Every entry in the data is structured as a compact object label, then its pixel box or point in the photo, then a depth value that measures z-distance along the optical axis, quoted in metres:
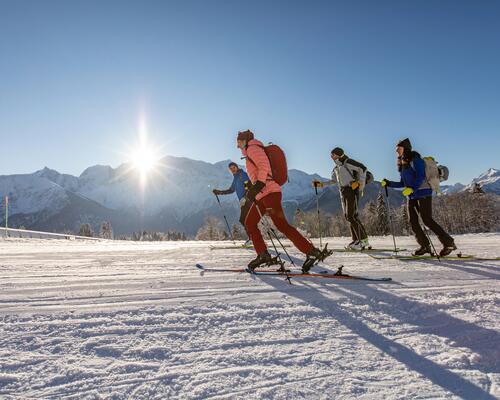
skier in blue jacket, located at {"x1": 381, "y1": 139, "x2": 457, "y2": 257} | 7.02
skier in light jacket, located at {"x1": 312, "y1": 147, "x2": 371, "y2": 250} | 8.88
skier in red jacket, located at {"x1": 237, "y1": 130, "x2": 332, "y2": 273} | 5.00
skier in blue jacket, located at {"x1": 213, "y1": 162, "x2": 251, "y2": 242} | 10.52
